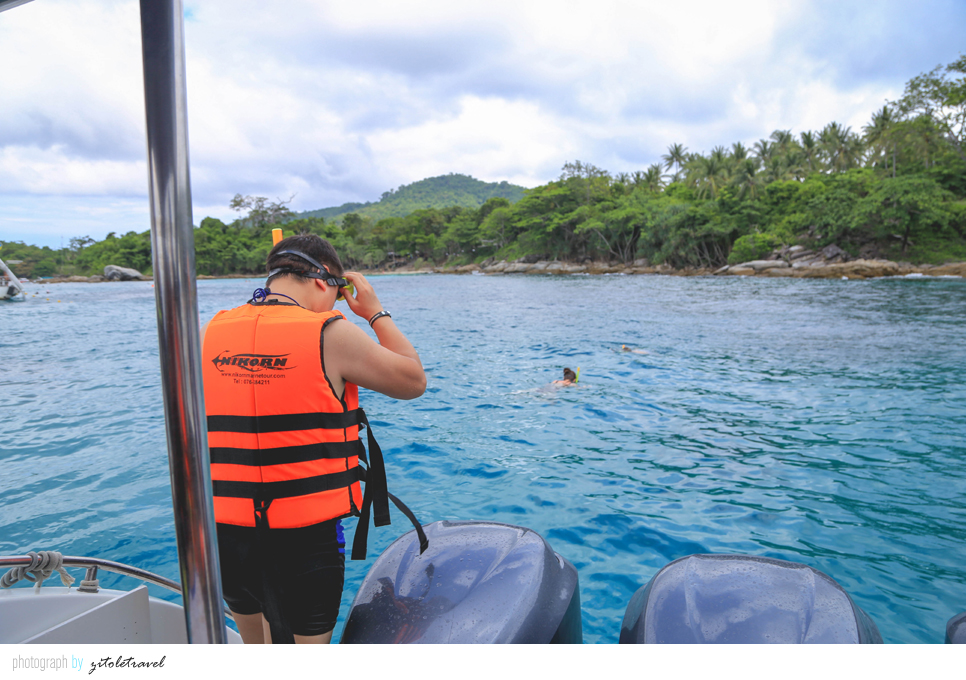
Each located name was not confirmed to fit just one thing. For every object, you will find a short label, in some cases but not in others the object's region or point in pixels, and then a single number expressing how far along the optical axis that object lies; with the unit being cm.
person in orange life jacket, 140
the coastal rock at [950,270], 2912
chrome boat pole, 60
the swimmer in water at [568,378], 816
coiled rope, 164
